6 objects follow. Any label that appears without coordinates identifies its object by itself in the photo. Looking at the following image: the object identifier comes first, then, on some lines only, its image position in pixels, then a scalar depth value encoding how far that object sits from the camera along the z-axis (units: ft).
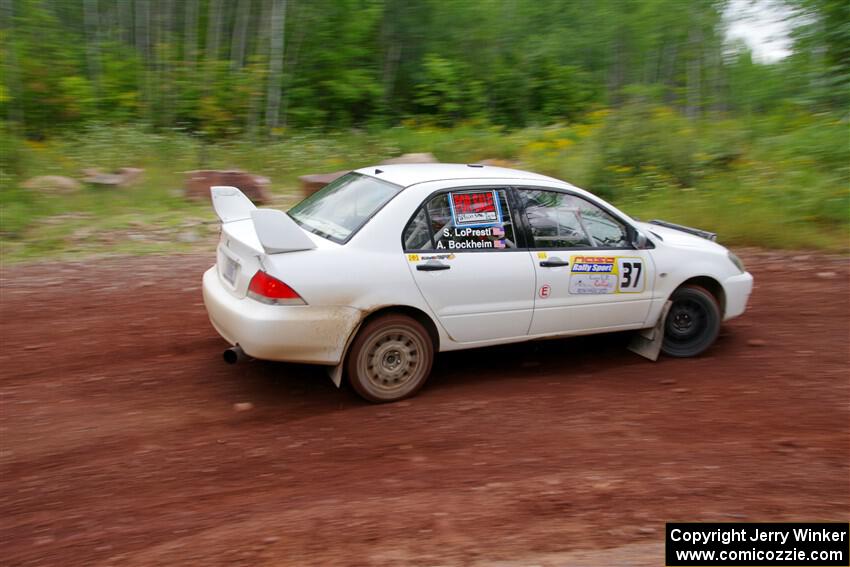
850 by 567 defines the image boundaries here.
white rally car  16.08
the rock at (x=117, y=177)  41.01
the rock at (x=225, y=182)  39.73
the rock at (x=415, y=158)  47.98
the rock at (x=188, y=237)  33.53
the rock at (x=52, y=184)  38.49
